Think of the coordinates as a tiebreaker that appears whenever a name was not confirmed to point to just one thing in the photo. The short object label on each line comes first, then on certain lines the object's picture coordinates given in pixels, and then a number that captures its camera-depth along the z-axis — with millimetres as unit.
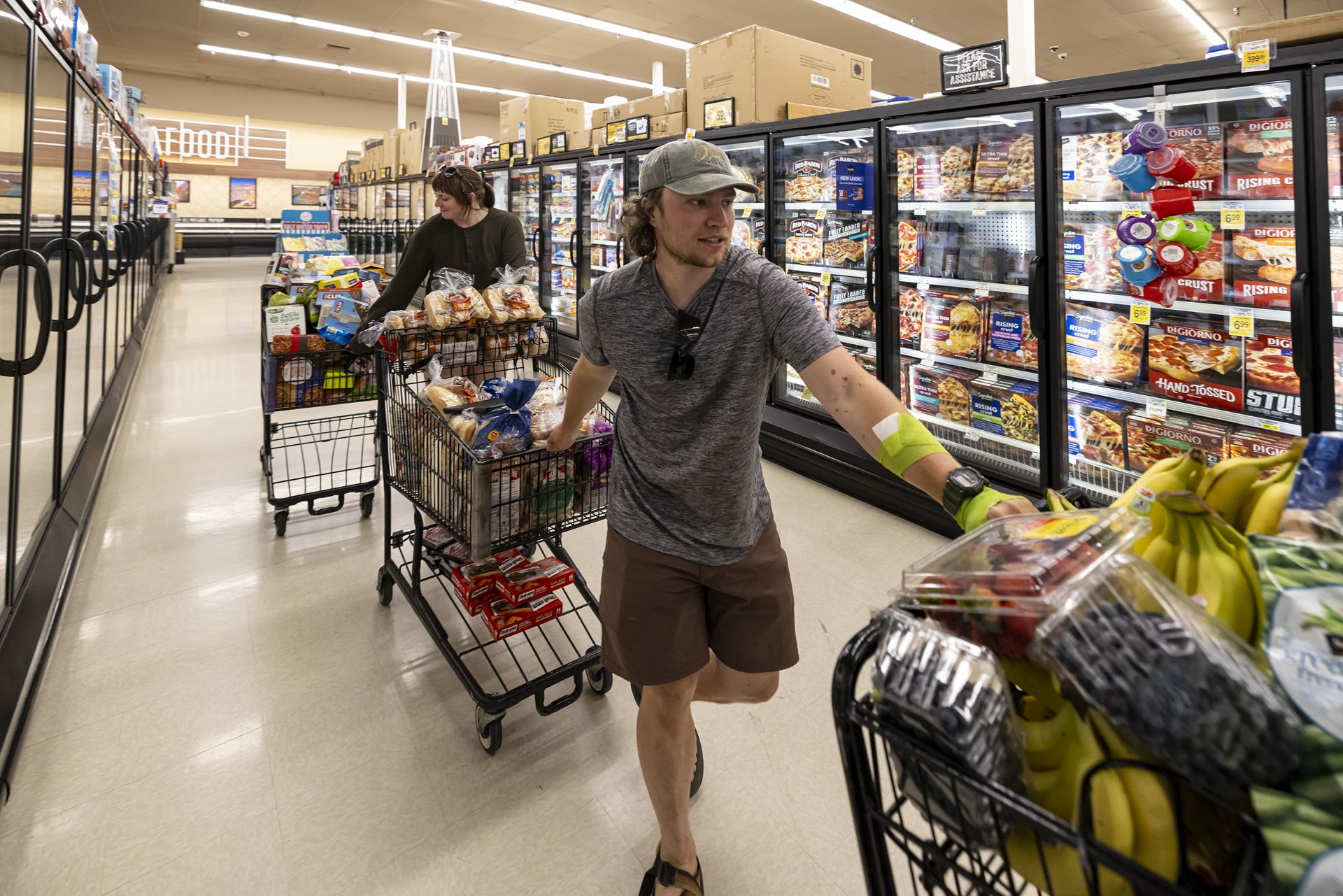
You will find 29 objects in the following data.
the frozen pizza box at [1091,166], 2771
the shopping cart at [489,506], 1971
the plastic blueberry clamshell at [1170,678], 458
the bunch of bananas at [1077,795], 507
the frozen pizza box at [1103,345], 2875
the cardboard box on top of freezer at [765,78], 4242
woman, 3195
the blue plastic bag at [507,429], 1905
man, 1364
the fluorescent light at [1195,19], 8547
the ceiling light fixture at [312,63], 13328
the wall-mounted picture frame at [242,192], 20531
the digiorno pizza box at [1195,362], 2566
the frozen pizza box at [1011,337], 3211
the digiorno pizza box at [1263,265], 2334
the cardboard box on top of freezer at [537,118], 7004
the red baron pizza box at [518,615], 2182
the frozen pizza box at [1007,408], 3262
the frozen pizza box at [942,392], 3623
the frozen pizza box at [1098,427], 2990
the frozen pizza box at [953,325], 3463
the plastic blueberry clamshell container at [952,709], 532
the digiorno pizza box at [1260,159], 2291
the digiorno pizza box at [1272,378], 2424
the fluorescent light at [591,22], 9734
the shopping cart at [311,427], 3158
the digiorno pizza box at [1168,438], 2701
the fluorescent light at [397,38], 10422
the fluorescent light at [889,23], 9188
